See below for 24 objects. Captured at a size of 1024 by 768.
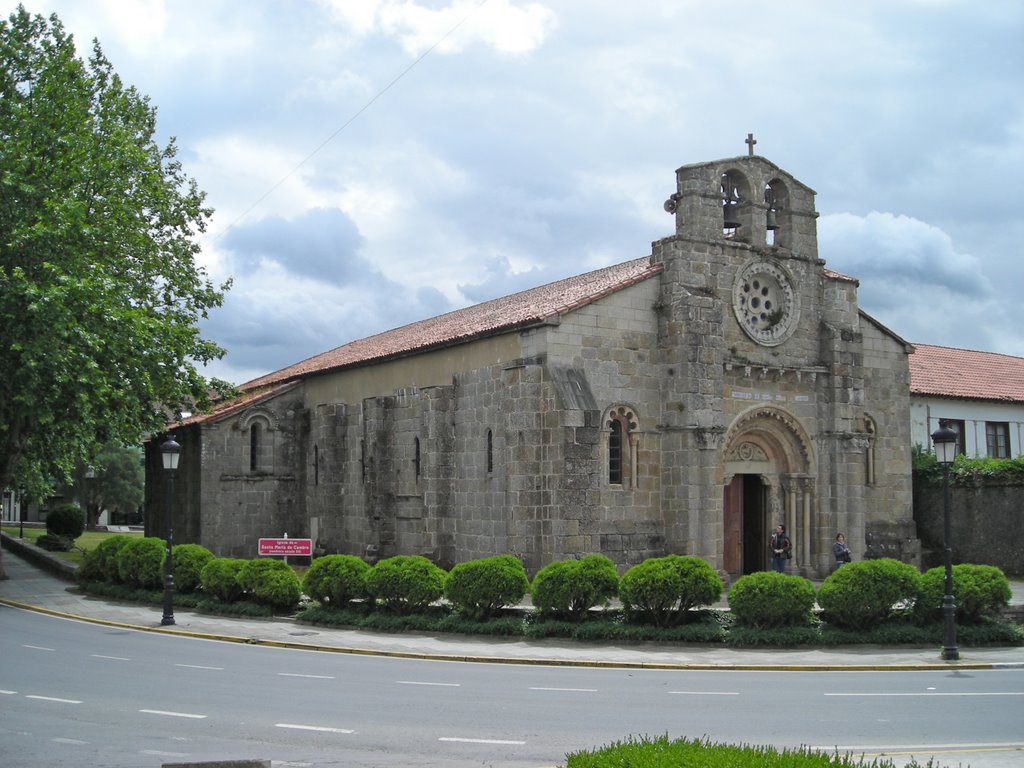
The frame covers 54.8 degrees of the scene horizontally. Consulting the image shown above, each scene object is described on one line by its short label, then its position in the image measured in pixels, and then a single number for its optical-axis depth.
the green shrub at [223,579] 23.92
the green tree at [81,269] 25.58
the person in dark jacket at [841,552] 26.48
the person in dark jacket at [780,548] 25.66
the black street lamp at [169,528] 22.48
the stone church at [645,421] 24.95
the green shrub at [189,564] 25.36
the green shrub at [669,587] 19.02
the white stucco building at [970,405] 35.00
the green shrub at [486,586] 20.28
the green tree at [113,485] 65.94
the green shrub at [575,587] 19.61
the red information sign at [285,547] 25.11
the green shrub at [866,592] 18.67
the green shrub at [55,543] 41.18
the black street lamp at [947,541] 17.41
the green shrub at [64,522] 45.88
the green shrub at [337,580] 21.94
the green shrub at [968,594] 18.86
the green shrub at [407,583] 21.09
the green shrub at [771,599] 18.69
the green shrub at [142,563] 26.75
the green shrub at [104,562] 28.50
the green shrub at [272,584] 23.03
